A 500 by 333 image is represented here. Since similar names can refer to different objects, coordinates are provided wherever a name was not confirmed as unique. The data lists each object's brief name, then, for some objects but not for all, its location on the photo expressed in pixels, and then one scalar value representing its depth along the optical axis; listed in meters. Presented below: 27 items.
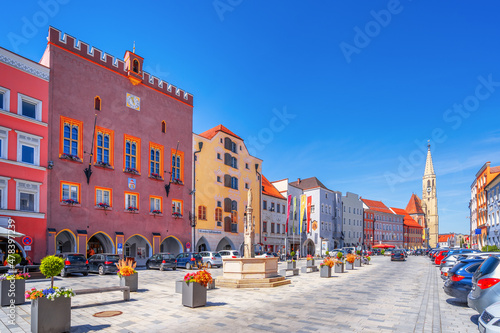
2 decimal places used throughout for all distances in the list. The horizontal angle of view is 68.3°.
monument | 18.56
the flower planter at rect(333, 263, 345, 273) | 27.75
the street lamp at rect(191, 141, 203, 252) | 40.81
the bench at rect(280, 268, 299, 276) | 25.83
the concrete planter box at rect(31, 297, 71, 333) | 8.73
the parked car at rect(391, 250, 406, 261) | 50.12
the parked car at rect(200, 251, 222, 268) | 34.44
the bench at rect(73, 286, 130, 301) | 13.31
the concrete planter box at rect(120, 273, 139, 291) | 15.96
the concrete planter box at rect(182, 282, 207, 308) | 12.52
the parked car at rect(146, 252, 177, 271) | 30.10
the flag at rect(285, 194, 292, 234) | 55.68
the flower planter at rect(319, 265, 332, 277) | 24.29
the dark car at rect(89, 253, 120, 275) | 25.58
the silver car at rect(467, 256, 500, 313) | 9.09
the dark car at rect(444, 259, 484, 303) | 12.86
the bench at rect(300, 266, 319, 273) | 28.48
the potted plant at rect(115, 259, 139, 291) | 15.63
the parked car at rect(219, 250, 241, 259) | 35.67
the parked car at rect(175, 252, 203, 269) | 31.75
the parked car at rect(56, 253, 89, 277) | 22.80
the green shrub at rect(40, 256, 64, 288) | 11.20
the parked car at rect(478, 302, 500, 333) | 6.40
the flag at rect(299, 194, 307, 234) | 55.70
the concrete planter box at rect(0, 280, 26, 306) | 12.26
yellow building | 43.03
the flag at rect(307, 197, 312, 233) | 62.13
